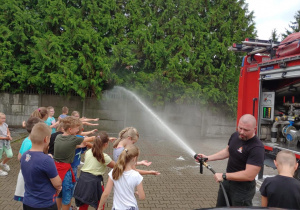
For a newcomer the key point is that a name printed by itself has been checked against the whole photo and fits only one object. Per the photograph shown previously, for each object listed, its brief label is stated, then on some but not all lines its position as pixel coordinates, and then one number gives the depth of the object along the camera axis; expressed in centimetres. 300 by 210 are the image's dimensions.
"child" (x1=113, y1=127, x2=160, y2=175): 367
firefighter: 306
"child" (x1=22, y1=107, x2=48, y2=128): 511
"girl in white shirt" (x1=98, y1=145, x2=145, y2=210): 282
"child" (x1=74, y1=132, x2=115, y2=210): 350
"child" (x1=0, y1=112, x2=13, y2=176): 583
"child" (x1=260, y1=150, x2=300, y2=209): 260
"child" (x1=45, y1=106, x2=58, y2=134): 714
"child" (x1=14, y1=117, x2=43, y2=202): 334
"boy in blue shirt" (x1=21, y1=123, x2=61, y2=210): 271
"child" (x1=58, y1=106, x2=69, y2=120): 770
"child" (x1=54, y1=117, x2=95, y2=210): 370
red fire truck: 509
